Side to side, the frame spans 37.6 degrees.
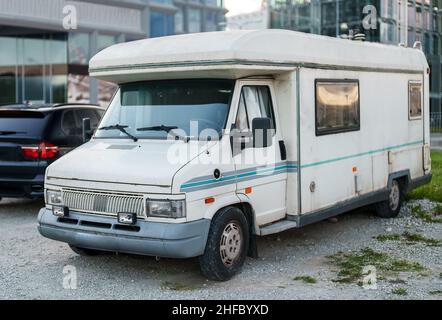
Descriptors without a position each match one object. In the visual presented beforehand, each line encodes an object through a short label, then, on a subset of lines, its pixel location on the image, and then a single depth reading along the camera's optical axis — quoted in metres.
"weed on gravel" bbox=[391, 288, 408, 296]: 6.23
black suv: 9.95
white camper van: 6.32
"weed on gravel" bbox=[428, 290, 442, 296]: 6.25
